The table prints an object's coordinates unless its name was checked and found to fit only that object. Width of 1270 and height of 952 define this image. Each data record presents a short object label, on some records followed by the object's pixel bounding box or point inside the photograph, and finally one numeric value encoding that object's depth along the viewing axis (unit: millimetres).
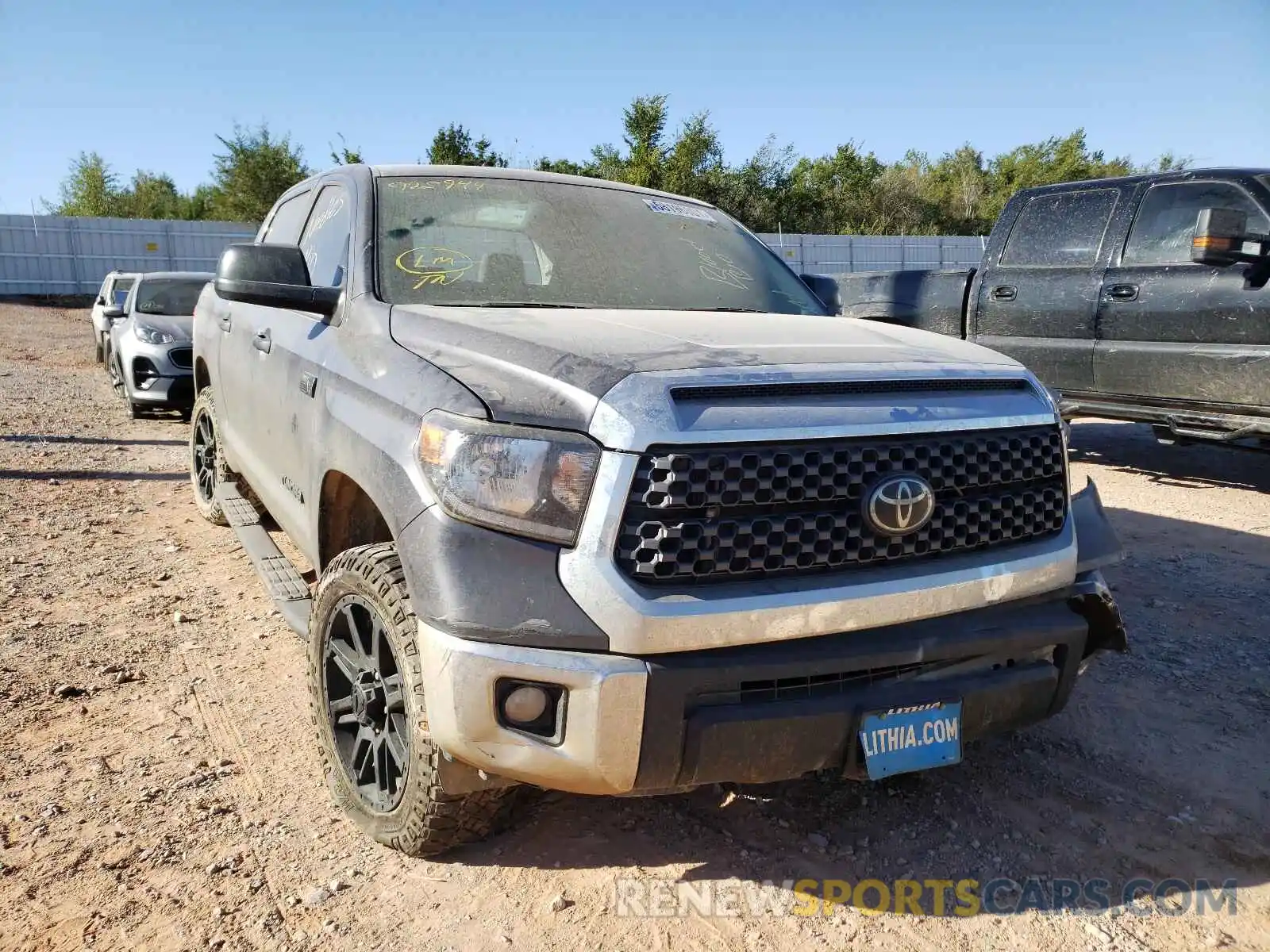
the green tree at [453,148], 34625
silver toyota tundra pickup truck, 2066
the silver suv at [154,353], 9750
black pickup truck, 6148
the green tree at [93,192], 49406
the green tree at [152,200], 48781
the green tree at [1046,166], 51594
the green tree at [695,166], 37656
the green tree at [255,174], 38469
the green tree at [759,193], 40812
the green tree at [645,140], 36344
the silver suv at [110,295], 13758
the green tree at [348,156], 33469
